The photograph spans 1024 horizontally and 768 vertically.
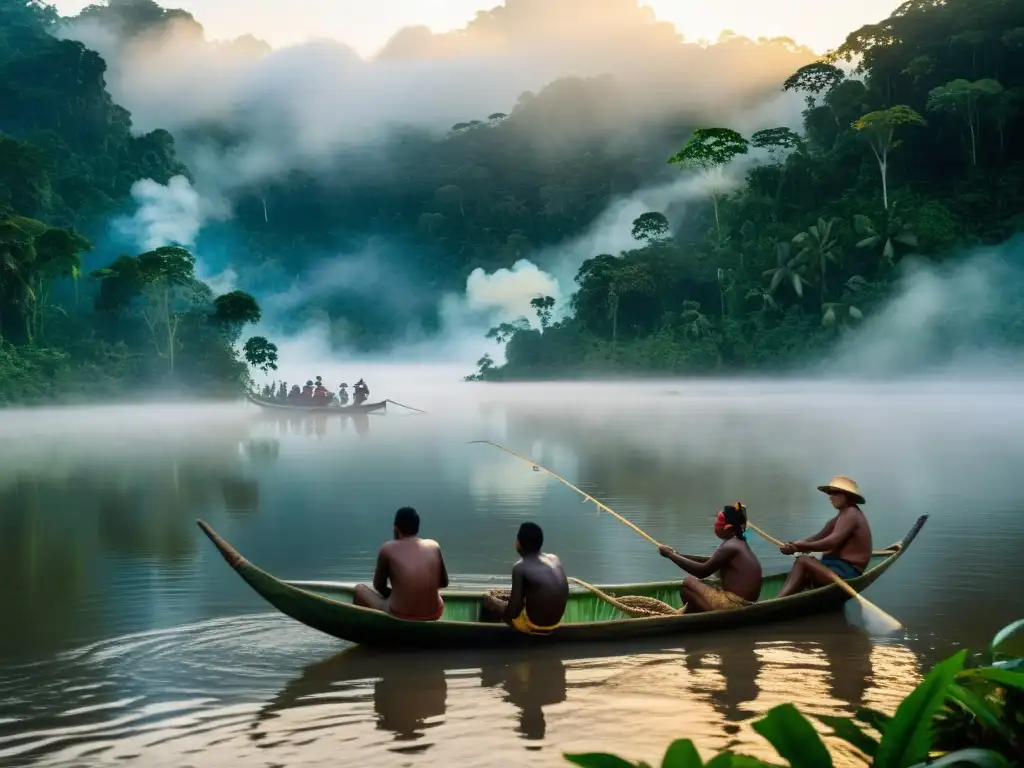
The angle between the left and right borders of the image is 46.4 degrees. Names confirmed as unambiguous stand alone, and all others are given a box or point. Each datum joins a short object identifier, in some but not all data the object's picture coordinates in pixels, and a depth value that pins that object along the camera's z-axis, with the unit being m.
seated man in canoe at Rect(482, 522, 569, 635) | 7.21
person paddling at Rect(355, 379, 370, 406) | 40.50
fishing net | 7.95
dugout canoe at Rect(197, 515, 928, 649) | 7.01
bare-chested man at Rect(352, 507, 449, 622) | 7.18
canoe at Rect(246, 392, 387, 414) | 39.75
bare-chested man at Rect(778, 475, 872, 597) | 8.41
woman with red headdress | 7.97
